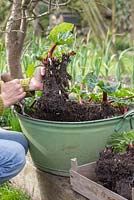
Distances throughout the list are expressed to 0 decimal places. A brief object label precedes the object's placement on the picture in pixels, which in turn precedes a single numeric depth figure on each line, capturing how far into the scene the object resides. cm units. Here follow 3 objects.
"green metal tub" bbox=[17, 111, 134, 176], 183
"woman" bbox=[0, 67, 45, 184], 187
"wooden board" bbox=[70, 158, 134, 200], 166
